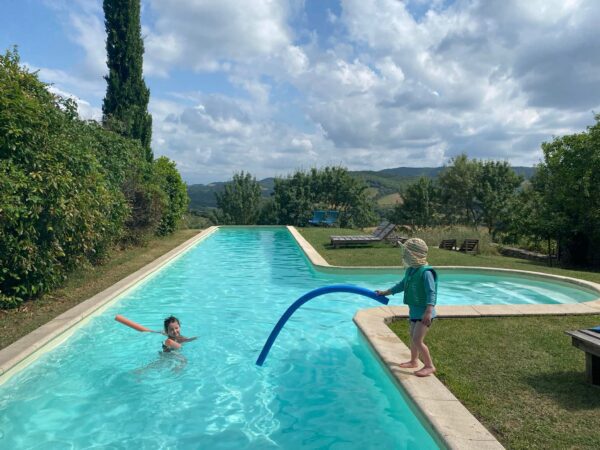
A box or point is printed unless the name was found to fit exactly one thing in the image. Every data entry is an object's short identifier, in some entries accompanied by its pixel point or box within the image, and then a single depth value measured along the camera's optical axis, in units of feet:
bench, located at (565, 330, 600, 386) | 13.74
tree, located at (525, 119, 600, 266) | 57.67
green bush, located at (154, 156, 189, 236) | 71.15
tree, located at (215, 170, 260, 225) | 134.14
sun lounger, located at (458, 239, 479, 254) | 59.77
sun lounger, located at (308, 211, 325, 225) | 104.06
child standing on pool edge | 14.60
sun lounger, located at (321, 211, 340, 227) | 102.94
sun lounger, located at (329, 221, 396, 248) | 58.34
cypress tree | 77.41
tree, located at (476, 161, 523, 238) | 119.55
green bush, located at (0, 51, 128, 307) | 22.13
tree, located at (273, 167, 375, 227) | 115.24
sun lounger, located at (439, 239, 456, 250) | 60.95
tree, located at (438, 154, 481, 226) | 122.11
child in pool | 21.29
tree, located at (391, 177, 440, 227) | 126.11
